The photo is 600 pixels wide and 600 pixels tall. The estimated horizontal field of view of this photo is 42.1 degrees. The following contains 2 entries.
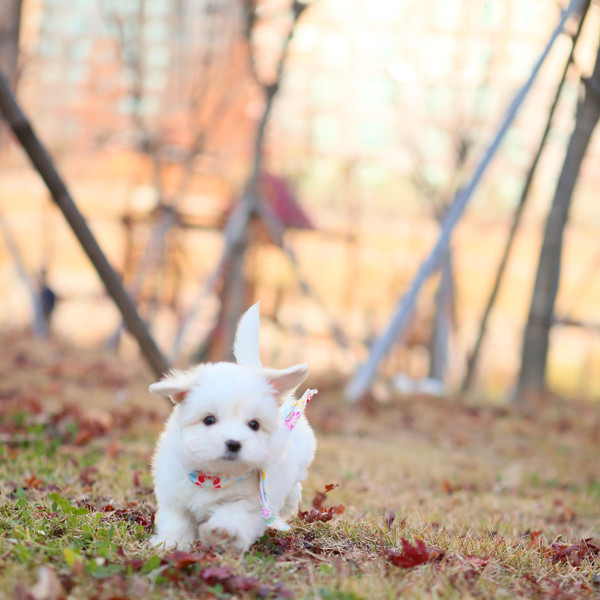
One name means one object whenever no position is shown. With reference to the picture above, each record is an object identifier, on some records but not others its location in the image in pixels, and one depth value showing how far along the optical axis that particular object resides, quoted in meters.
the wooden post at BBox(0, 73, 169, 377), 4.22
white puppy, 2.39
